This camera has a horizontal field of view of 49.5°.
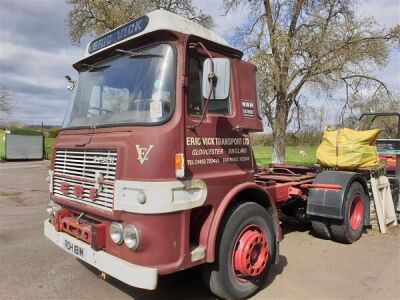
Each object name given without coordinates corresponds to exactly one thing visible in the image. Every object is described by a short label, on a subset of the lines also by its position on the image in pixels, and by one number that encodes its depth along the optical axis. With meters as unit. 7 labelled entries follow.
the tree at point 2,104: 44.14
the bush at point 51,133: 36.71
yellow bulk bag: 7.33
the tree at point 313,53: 15.02
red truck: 3.85
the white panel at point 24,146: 29.67
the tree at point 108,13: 21.45
